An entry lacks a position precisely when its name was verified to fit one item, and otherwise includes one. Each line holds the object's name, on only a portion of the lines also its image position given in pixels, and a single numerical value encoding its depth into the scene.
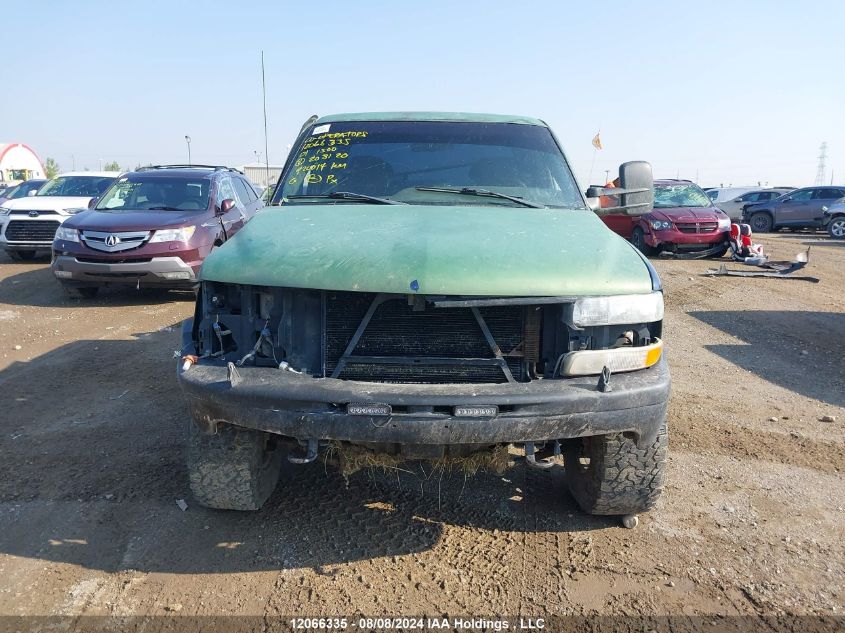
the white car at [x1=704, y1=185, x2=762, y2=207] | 25.48
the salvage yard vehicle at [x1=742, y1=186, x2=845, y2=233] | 21.50
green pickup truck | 2.59
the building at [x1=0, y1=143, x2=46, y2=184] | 50.72
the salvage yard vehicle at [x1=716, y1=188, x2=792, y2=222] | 24.34
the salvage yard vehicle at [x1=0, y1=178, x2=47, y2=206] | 13.83
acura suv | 8.19
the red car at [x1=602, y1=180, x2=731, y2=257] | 12.89
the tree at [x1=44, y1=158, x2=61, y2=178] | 69.43
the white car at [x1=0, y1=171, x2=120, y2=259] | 11.79
